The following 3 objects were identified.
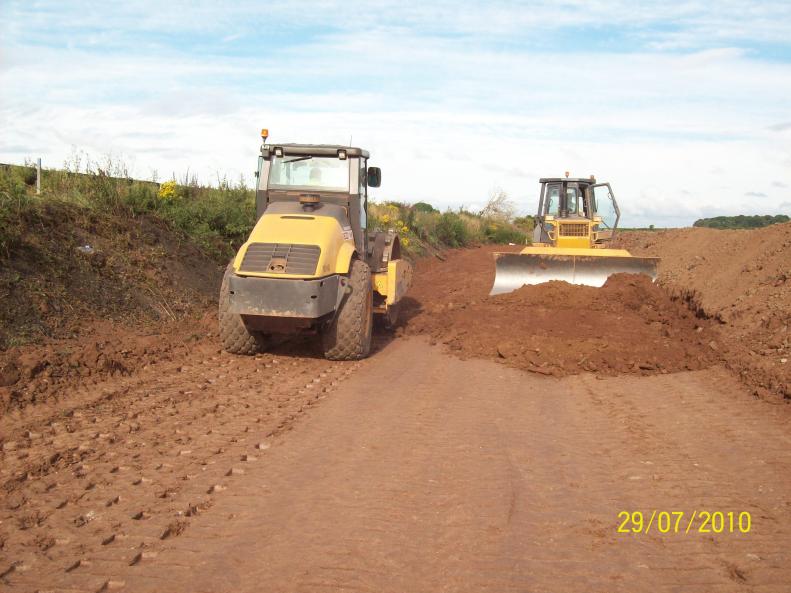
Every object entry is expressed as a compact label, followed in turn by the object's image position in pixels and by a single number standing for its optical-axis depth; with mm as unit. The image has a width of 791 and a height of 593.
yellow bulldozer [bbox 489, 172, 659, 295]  12984
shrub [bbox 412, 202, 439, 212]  35597
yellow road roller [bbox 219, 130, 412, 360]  8008
